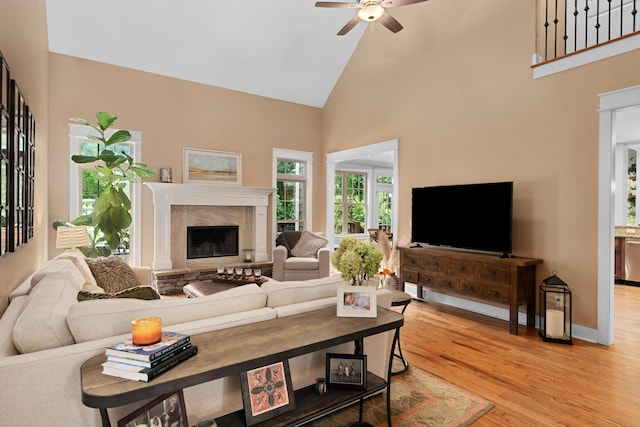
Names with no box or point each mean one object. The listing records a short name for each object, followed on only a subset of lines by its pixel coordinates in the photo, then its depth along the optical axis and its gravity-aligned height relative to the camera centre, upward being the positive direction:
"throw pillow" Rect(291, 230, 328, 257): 6.16 -0.59
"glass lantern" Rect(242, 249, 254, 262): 6.55 -0.80
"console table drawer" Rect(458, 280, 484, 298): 4.11 -0.89
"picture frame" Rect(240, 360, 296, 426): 1.62 -0.84
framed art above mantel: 6.06 +0.75
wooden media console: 3.81 -0.75
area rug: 2.23 -1.29
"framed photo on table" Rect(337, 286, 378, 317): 2.04 -0.51
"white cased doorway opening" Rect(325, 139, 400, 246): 5.68 +0.94
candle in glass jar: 1.41 -0.48
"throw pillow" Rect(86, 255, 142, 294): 3.33 -0.61
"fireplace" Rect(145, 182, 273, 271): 5.71 -0.08
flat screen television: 4.05 -0.06
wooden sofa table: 1.24 -0.59
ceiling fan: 3.71 +2.13
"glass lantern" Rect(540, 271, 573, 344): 3.56 -0.99
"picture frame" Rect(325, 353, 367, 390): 1.97 -0.87
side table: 2.91 -0.75
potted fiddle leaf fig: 4.44 +0.08
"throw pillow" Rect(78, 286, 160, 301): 1.93 -0.47
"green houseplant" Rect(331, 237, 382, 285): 2.13 -0.29
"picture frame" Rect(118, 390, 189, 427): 1.34 -0.78
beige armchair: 5.85 -0.86
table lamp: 3.92 -0.30
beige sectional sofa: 1.36 -0.55
